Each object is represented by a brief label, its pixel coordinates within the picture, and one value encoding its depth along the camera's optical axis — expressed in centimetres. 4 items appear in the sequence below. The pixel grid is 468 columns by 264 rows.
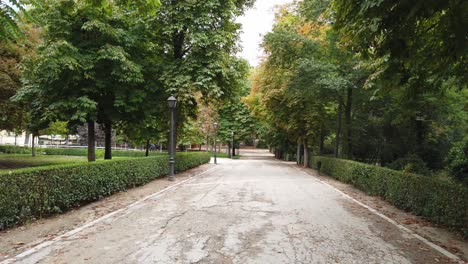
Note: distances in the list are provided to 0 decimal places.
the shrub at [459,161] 1689
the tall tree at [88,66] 1382
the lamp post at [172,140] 1497
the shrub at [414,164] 1863
